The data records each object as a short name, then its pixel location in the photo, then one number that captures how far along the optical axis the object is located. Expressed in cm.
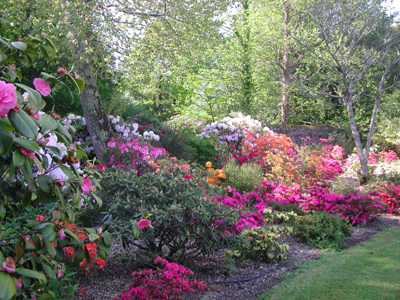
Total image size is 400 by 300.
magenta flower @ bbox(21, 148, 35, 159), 122
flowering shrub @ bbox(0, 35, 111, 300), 114
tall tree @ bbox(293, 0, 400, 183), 923
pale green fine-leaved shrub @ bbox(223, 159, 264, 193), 735
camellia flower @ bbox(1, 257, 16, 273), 115
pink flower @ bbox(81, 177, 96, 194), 163
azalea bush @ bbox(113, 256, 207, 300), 271
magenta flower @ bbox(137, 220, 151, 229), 166
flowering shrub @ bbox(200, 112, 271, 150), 1066
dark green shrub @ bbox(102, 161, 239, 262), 342
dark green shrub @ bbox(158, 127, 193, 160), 807
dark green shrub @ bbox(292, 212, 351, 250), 501
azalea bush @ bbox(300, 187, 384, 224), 624
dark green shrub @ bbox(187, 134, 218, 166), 927
